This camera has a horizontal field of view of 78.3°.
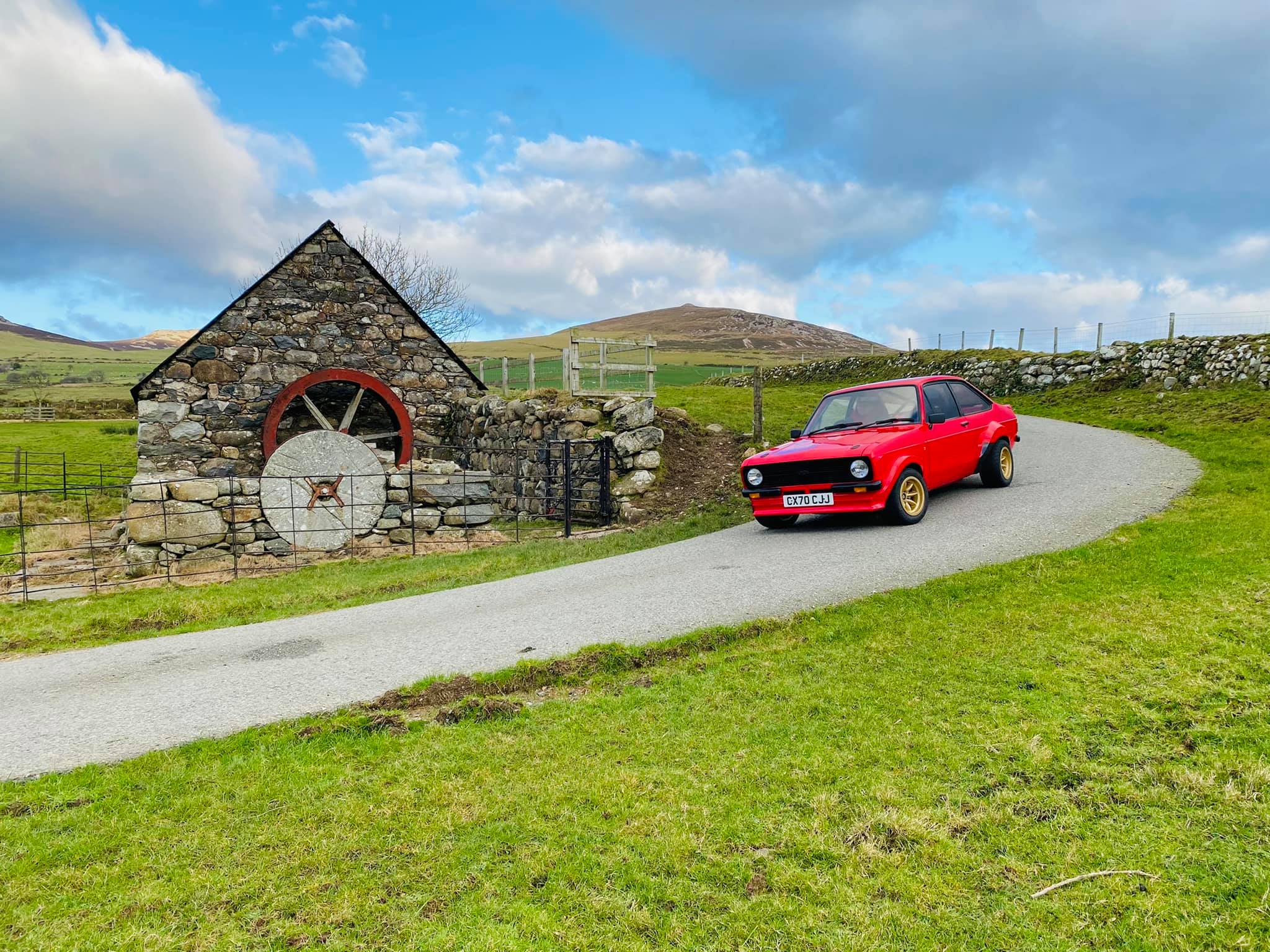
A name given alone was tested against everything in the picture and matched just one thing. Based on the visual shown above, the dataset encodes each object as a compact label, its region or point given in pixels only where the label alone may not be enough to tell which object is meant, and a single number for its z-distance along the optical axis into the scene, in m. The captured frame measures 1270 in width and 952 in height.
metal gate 14.30
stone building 16.38
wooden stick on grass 2.90
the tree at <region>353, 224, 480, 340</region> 40.12
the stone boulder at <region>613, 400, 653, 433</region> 15.45
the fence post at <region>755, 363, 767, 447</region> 16.12
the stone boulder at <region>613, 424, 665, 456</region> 14.95
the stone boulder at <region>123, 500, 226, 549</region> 13.76
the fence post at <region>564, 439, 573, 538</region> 13.08
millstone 15.07
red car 9.60
